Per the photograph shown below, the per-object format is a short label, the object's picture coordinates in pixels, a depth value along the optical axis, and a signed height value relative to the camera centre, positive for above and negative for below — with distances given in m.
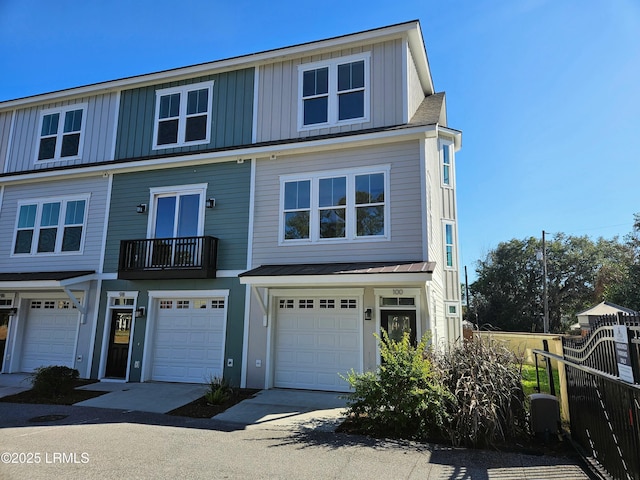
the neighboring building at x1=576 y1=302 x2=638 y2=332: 13.54 +0.55
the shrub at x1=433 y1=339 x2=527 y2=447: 5.96 -0.94
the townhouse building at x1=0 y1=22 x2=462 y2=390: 10.18 +2.84
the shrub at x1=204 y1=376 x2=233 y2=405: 8.77 -1.44
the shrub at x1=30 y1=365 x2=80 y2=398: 9.63 -1.34
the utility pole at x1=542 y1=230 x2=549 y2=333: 29.15 +1.92
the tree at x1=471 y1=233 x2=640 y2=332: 36.91 +4.22
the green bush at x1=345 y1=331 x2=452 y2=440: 6.33 -1.07
